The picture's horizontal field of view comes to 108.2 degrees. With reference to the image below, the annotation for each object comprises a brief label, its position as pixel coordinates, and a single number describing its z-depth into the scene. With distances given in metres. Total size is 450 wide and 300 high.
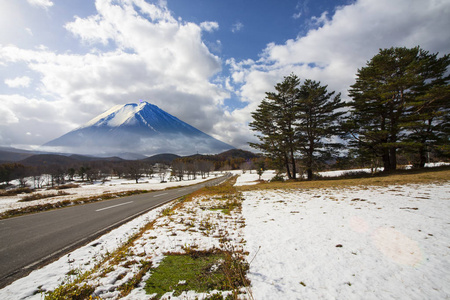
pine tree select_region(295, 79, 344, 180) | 19.30
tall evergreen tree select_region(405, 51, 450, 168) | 15.81
